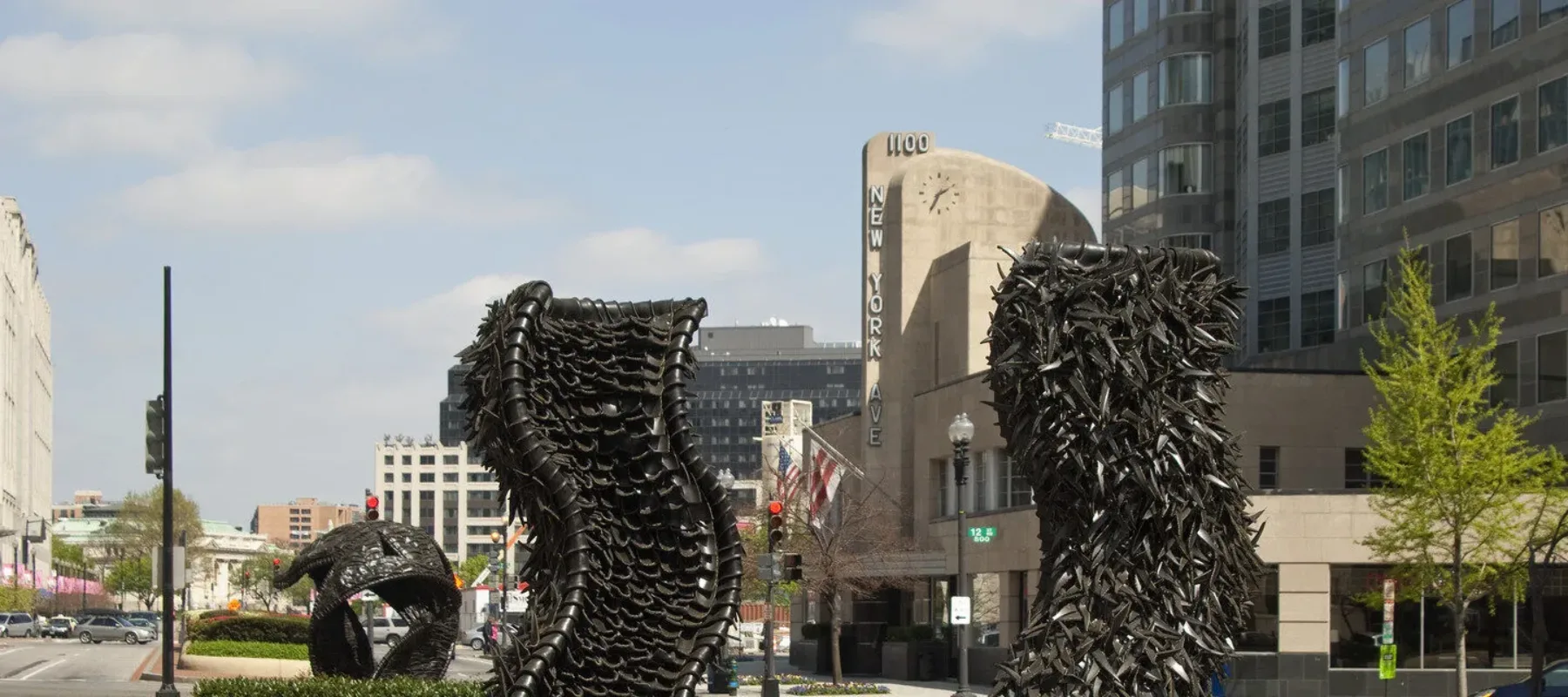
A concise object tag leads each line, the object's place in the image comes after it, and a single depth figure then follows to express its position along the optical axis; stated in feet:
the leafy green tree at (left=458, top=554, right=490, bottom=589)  480.15
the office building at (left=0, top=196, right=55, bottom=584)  463.42
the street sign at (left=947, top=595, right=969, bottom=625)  103.65
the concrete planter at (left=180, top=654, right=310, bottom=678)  140.26
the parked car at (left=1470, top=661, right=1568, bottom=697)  88.53
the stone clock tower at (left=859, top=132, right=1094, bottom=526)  195.31
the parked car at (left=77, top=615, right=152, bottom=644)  276.00
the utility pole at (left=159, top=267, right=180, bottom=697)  86.79
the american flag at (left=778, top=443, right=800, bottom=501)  192.03
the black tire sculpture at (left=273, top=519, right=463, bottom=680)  83.92
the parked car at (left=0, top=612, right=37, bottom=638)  310.24
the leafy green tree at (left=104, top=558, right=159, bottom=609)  460.14
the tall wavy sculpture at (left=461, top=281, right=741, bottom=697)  47.96
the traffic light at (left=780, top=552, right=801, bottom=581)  100.32
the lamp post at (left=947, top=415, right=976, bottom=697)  97.09
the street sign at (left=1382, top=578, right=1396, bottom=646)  92.79
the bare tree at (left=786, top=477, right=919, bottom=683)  169.37
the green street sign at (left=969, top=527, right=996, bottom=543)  106.32
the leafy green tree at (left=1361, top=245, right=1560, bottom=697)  111.55
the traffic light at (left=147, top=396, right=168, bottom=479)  87.10
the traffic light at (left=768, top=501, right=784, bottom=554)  96.22
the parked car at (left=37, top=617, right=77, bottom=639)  302.66
